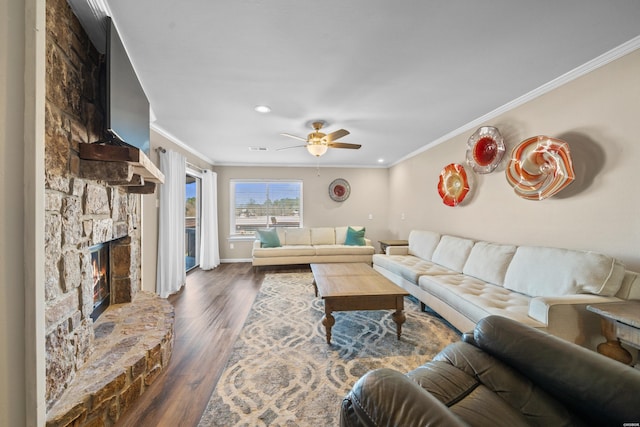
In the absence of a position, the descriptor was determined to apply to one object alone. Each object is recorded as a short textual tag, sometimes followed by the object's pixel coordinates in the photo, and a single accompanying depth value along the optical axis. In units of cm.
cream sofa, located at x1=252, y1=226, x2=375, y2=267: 500
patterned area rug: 151
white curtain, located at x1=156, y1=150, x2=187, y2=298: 341
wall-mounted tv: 133
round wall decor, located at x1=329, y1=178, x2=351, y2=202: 612
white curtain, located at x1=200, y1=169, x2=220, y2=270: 509
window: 600
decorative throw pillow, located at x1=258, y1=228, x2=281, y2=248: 525
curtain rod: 340
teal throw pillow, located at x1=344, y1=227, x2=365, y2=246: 542
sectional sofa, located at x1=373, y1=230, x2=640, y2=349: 170
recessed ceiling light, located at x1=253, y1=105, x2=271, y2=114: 265
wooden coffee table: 224
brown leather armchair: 71
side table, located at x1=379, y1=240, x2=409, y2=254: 481
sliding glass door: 508
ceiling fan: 305
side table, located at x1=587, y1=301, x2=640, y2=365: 142
